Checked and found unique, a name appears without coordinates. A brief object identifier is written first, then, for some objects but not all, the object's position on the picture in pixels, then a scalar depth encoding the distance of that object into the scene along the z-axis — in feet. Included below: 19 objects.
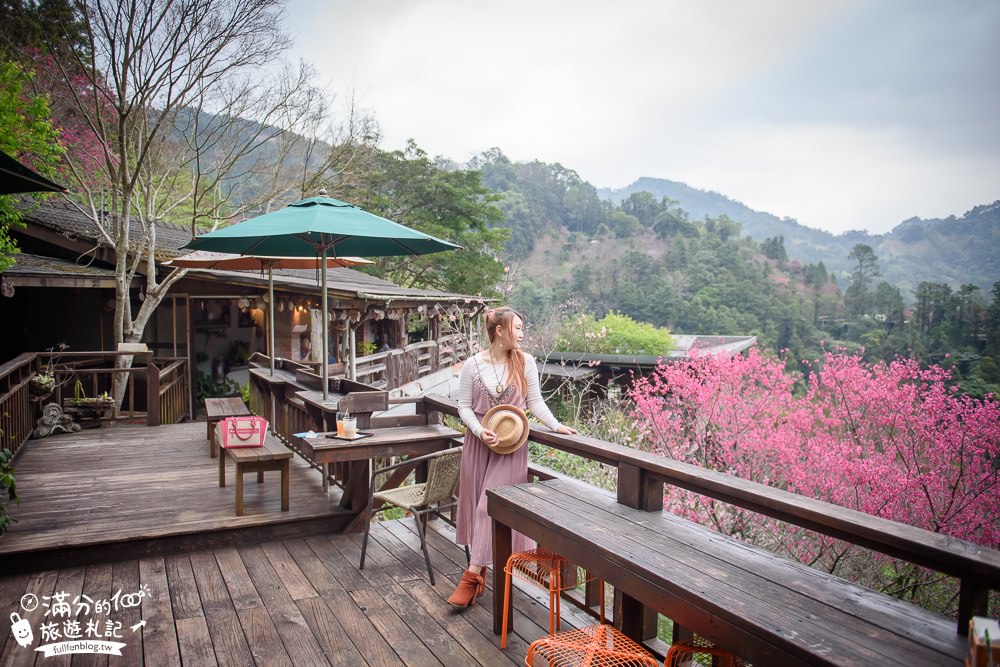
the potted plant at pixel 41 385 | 22.97
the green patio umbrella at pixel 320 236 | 13.32
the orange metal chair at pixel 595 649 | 6.27
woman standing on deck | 10.16
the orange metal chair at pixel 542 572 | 8.57
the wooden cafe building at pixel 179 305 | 34.12
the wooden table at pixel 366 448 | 12.43
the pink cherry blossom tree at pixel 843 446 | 18.63
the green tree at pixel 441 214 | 71.92
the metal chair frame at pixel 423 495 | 11.14
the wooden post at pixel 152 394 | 25.61
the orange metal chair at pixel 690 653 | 6.08
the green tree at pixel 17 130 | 24.23
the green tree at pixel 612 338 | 65.51
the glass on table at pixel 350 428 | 12.81
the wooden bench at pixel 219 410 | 18.72
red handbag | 14.65
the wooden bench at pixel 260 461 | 13.80
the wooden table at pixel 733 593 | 4.81
